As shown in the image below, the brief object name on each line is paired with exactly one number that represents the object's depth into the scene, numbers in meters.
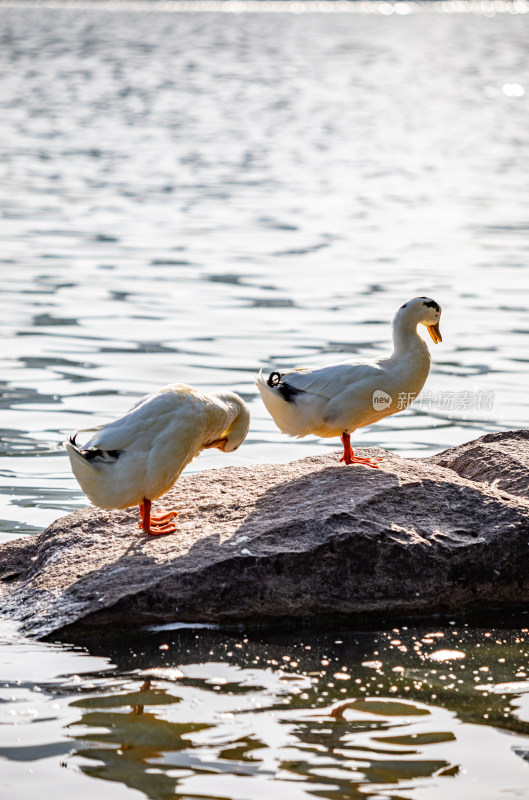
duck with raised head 14.48
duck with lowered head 12.48
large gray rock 11.93
